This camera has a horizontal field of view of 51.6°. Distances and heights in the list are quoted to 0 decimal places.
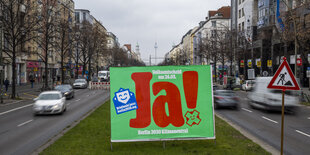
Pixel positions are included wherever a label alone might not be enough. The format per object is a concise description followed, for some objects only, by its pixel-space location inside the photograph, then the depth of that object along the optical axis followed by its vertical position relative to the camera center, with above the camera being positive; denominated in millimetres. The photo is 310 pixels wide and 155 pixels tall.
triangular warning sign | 7914 -100
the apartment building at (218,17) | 92706 +17015
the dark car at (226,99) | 21781 -1611
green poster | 8781 -731
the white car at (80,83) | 48938 -1024
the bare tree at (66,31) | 41250 +6262
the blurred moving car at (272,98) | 18984 -1406
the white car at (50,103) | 18625 -1589
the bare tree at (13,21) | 28466 +5158
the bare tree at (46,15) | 34838 +7109
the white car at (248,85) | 41156 -1262
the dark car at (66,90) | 30345 -1296
